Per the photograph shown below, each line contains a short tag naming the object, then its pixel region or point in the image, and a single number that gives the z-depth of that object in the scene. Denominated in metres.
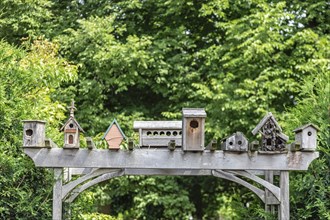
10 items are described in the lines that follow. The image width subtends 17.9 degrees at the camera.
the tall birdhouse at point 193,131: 10.27
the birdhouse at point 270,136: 10.68
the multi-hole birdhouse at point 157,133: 12.00
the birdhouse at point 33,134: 10.26
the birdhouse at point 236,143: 10.39
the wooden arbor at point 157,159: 10.35
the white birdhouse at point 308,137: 10.49
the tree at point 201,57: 19.10
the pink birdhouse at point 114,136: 10.36
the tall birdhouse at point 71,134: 10.41
